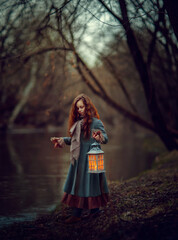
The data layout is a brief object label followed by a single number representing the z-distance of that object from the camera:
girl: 5.26
